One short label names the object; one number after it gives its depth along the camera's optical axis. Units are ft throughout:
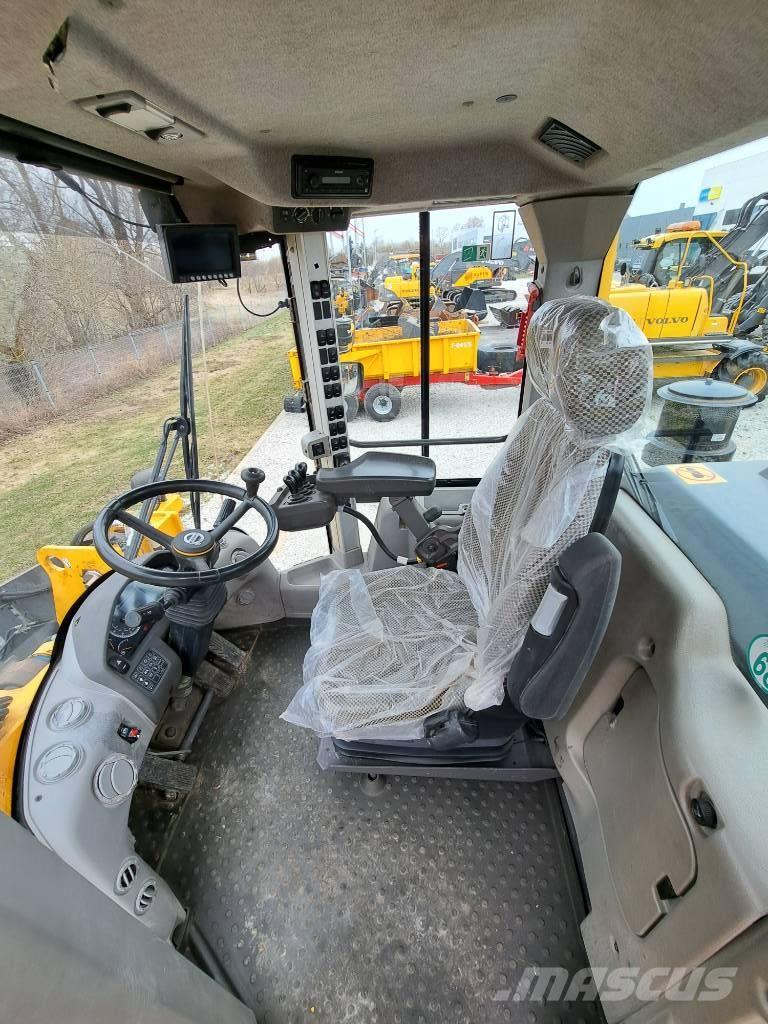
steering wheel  3.55
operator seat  2.77
